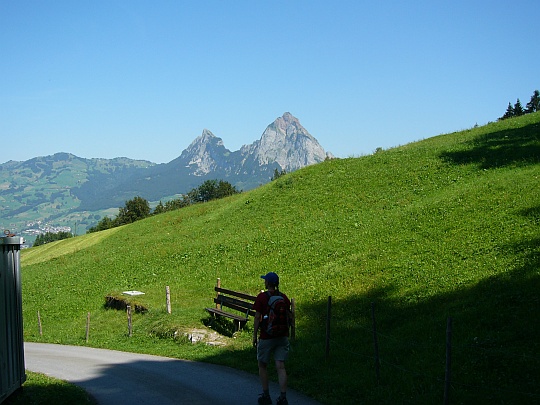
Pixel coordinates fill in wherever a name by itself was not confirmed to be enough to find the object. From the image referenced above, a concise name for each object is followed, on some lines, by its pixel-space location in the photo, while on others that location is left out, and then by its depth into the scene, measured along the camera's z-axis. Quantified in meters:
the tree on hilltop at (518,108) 104.80
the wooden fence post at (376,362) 11.46
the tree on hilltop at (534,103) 103.56
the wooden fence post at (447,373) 9.25
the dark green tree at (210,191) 156.50
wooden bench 19.56
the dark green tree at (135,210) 130.38
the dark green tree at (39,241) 185.55
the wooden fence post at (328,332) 13.73
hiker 10.23
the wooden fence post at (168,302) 23.46
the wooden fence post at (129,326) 22.89
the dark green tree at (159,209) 132.50
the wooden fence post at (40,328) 29.66
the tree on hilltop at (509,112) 107.65
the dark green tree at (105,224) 132.40
